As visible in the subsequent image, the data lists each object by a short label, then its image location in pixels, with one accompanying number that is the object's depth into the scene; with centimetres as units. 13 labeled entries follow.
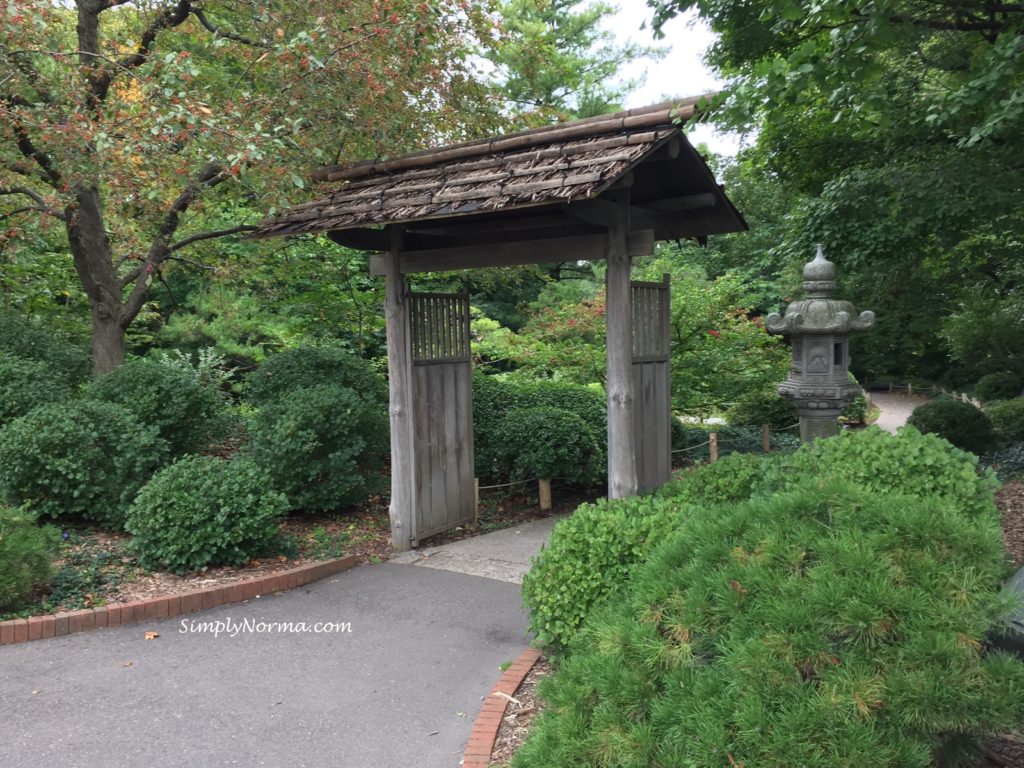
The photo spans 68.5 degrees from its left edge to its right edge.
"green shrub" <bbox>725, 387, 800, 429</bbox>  1592
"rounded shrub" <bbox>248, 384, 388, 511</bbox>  755
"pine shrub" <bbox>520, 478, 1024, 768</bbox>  242
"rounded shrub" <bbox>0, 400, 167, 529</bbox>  677
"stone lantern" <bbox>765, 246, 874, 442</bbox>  812
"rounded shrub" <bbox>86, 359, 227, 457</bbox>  812
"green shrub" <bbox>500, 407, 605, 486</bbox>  896
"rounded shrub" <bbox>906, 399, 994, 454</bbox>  1267
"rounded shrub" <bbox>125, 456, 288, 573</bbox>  606
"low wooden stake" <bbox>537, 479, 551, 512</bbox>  913
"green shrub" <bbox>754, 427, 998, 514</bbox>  370
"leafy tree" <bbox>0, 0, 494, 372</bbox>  710
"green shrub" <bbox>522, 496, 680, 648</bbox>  398
